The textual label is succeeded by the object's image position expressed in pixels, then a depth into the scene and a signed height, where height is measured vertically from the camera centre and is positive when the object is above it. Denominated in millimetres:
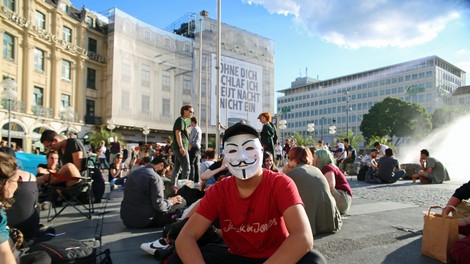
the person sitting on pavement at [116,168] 11669 -1302
